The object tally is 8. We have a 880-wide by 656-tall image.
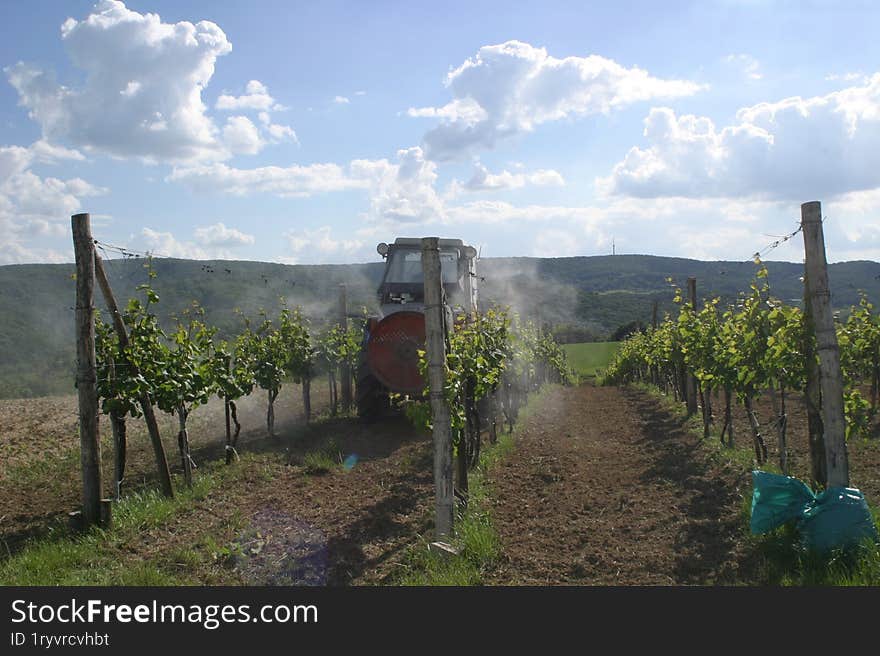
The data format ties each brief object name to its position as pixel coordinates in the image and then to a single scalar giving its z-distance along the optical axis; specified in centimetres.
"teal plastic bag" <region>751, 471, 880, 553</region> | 471
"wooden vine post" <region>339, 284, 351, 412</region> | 1455
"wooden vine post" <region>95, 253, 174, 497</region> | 685
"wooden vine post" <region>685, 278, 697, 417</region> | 1511
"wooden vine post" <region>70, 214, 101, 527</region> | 630
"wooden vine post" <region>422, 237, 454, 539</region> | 570
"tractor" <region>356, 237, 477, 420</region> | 1024
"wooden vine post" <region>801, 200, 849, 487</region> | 521
